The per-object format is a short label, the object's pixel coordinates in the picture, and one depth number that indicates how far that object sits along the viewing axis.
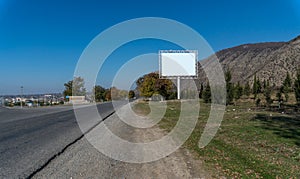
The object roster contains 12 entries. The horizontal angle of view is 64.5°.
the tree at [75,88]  89.94
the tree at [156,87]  59.12
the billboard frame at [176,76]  47.11
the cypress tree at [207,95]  39.78
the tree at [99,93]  103.56
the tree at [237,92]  35.03
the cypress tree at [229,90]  33.32
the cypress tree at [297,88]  24.40
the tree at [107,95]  117.50
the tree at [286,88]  31.06
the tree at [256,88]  40.34
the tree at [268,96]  28.73
